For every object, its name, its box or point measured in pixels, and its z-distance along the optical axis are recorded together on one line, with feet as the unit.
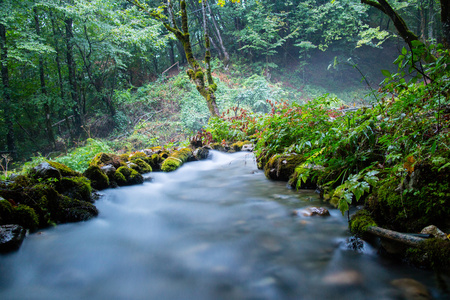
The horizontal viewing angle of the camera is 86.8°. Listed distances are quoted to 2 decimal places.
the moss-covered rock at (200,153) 23.47
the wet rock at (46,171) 10.55
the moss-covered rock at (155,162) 20.04
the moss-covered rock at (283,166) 13.64
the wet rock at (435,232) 5.27
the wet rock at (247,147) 25.29
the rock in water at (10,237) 7.38
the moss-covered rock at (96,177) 13.79
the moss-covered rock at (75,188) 10.81
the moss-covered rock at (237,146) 26.81
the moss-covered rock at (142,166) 18.39
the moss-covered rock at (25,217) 8.54
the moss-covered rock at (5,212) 8.01
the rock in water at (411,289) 4.85
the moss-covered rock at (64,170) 11.83
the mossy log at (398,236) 5.34
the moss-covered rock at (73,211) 9.81
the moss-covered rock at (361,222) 6.63
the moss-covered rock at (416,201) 5.68
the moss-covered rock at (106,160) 16.26
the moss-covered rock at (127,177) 15.17
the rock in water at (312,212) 8.91
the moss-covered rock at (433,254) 5.08
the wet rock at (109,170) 14.84
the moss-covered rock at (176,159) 19.56
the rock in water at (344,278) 5.58
